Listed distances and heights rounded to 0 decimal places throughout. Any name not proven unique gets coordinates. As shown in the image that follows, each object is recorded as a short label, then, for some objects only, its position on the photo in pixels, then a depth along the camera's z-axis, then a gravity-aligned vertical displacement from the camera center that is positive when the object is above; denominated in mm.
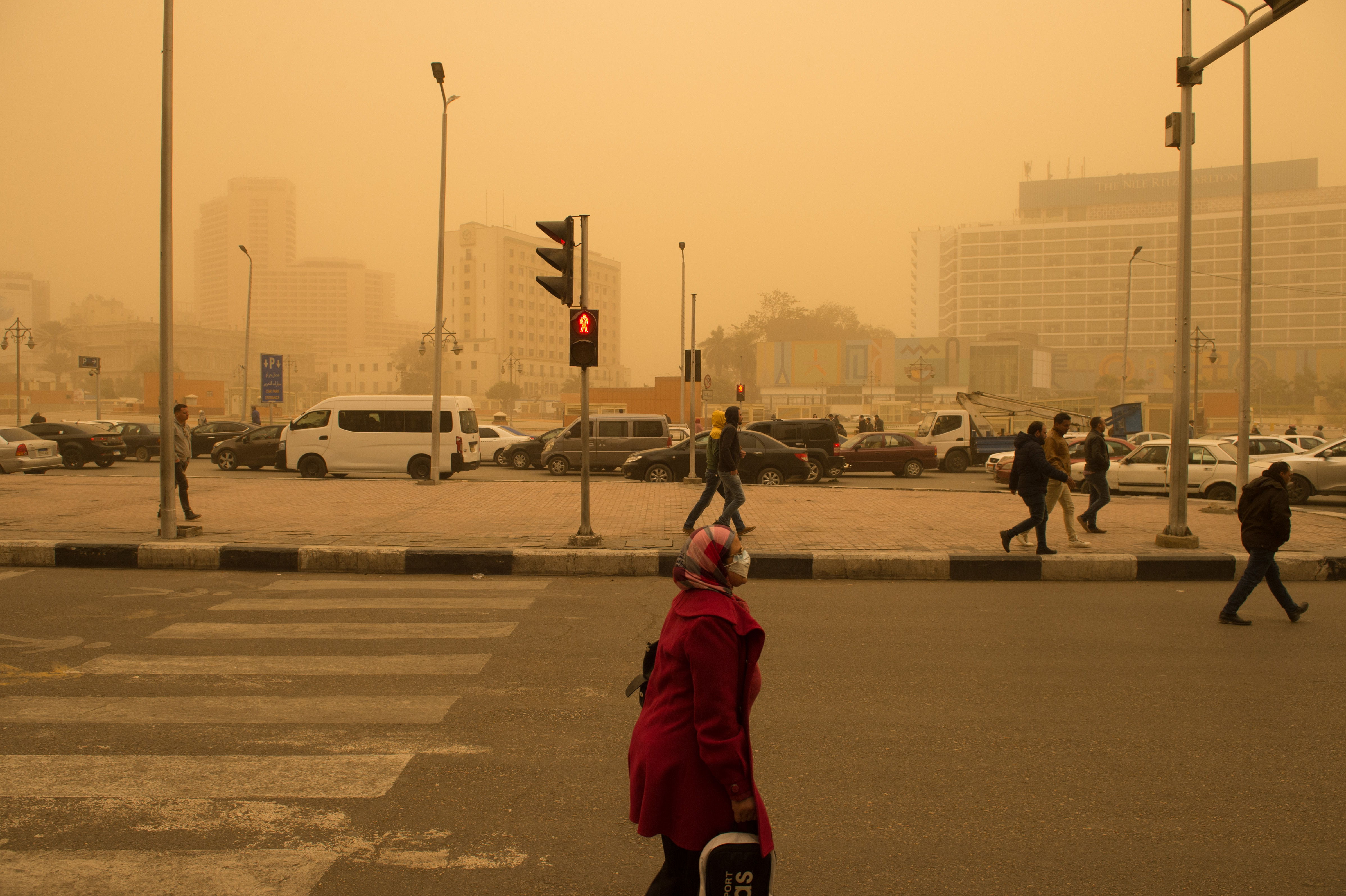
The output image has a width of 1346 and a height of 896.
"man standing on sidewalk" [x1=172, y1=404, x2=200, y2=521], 11000 -282
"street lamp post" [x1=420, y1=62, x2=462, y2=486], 18250 +2460
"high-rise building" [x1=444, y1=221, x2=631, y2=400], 139875 +20544
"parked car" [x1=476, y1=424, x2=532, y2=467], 29453 -256
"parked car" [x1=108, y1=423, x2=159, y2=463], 27891 -379
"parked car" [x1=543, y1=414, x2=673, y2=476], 24438 -228
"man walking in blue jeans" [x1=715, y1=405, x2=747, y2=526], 10539 -344
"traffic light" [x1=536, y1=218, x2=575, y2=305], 9508 +1893
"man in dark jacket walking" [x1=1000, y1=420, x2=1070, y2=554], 9680 -459
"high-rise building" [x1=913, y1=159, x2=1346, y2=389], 140875 +29150
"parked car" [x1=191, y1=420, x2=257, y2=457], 30750 -233
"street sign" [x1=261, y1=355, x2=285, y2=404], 37781 +2161
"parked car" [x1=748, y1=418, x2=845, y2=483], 23078 -91
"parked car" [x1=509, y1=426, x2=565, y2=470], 27344 -671
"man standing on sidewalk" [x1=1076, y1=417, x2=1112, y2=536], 11547 -517
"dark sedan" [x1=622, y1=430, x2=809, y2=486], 20812 -701
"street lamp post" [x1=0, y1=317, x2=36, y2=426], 42281 +4622
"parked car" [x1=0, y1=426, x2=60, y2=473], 21625 -627
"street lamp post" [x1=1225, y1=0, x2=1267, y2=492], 13867 +2098
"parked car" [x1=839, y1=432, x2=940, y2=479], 25812 -566
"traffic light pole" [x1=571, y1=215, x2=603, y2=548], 9664 -303
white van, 21031 -126
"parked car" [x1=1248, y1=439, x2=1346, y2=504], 16328 -639
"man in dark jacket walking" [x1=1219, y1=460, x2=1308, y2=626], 6797 -705
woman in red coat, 2363 -813
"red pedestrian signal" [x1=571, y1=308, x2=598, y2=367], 9562 +1033
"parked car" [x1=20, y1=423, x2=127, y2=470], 25531 -509
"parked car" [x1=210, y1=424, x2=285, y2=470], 24844 -586
